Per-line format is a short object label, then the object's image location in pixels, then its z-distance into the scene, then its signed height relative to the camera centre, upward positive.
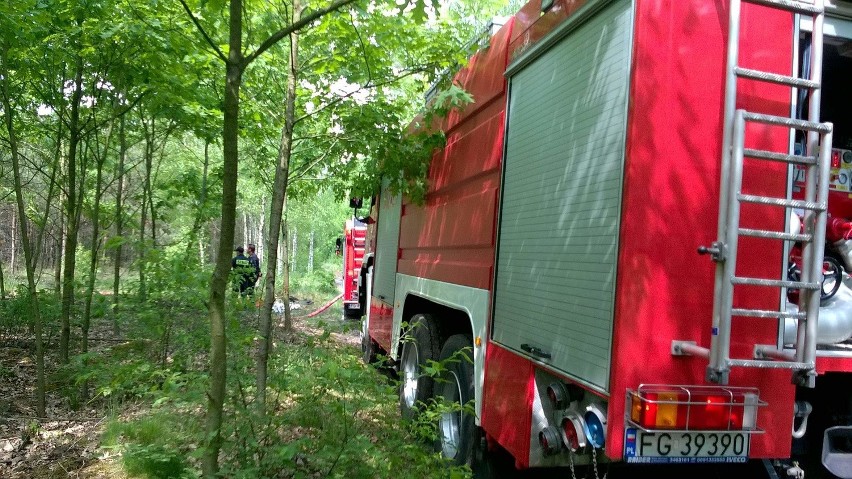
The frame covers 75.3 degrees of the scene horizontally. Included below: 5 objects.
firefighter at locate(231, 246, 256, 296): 5.78 -0.42
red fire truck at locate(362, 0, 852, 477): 2.06 +0.10
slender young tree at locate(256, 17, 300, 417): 4.75 +0.40
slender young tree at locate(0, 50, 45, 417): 4.89 -0.41
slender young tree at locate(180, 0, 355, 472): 2.47 +0.27
